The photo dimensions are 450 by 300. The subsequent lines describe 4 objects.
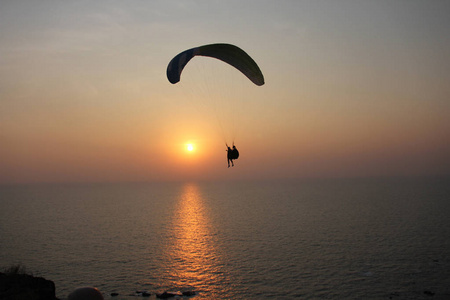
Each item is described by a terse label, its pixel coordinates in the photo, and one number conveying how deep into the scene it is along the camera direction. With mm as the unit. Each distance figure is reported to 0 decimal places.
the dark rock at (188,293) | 34712
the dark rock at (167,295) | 34019
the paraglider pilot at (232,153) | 21612
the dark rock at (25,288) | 21147
